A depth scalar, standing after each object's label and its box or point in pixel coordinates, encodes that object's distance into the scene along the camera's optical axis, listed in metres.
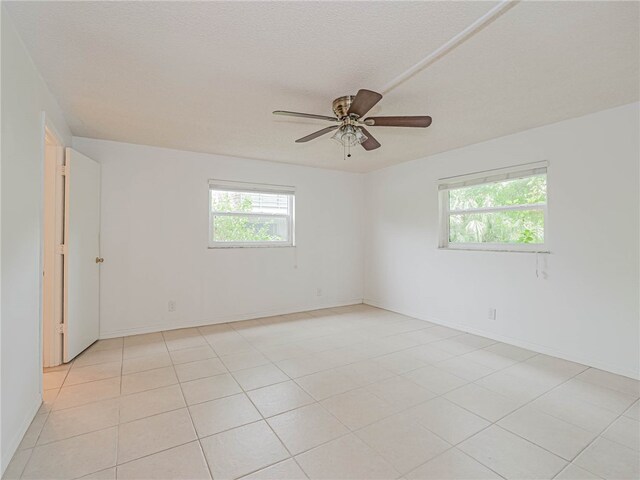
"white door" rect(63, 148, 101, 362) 2.96
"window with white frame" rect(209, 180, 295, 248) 4.34
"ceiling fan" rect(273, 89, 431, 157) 2.08
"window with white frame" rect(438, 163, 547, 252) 3.31
